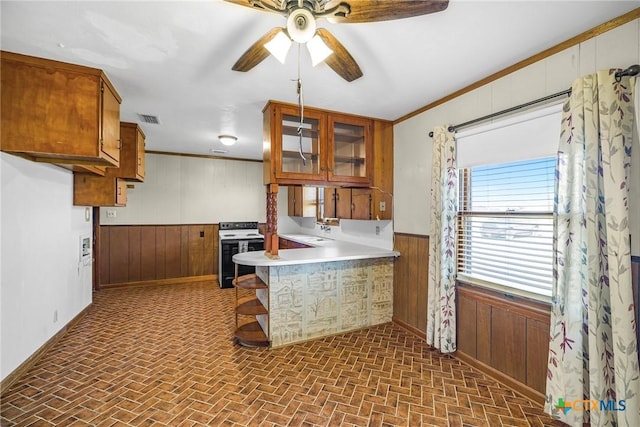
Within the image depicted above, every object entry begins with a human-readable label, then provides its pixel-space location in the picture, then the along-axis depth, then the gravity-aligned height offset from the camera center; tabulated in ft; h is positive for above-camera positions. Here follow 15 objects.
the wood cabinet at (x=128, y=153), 12.39 +2.62
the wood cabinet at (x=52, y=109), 6.89 +2.60
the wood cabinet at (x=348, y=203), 12.32 +0.51
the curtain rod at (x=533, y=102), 5.39 +2.77
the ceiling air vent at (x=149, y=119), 11.55 +3.93
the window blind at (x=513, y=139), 6.73 +2.02
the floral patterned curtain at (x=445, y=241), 9.10 -0.88
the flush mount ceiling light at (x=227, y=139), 14.33 +3.76
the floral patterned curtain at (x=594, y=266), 5.32 -1.03
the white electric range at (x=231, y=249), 17.46 -2.26
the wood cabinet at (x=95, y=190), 11.69 +0.94
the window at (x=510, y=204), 6.96 +0.31
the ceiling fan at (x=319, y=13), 4.36 +3.19
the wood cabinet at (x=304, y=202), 18.25 +0.79
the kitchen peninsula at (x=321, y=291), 9.82 -2.90
